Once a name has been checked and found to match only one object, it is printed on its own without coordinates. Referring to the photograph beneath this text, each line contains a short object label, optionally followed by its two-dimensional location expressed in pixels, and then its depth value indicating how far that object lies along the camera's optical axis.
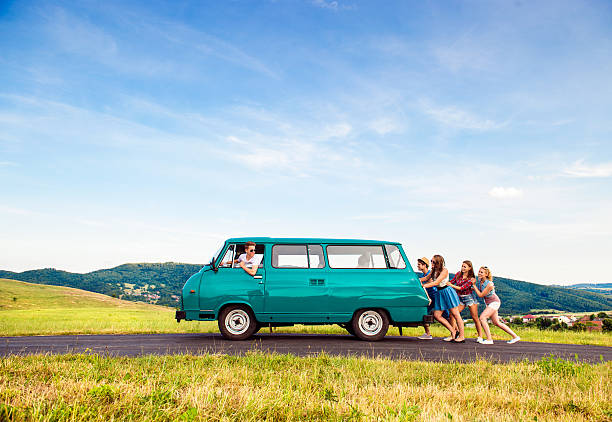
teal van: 10.27
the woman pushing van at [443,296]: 11.09
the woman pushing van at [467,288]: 11.16
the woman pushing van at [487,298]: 11.05
